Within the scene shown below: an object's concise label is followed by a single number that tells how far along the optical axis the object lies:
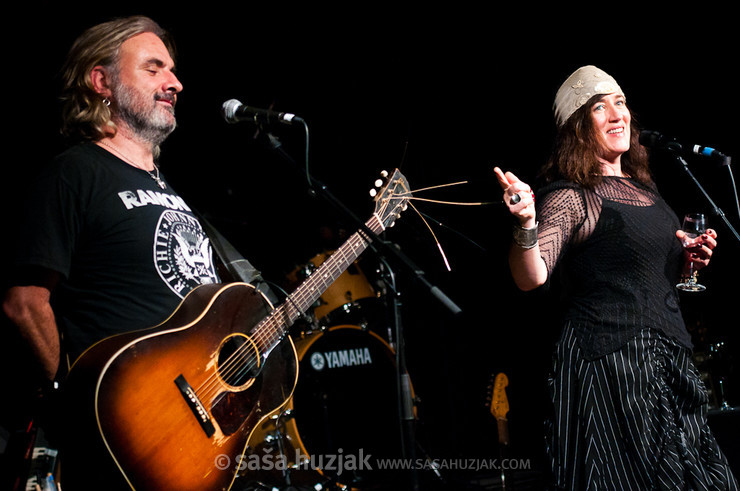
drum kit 4.46
